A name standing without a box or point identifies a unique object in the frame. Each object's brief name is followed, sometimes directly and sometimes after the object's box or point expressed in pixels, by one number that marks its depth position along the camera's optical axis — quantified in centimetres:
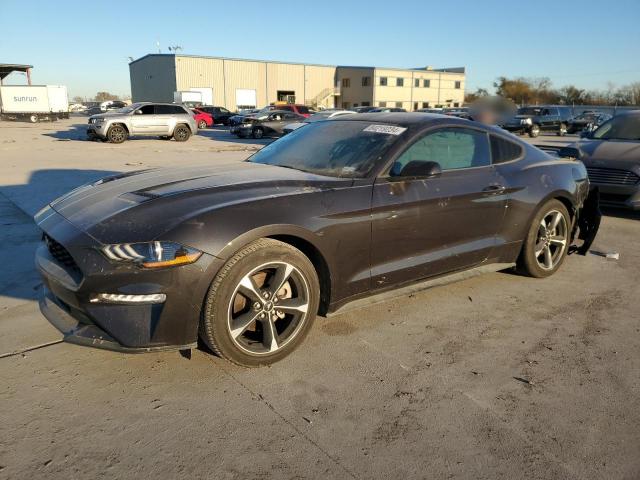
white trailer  3706
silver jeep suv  1917
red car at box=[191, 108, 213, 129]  3322
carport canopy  4238
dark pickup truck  2797
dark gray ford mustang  258
